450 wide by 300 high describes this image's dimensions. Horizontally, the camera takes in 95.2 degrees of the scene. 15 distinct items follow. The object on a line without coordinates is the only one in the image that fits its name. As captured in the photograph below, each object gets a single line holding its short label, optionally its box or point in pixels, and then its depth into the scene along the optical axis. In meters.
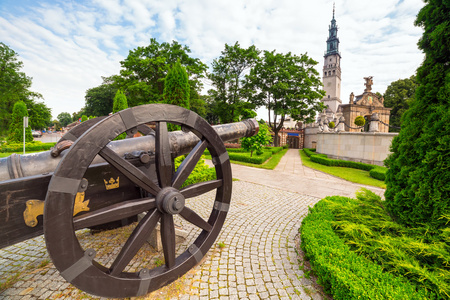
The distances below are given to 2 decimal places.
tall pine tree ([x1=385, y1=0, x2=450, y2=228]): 3.10
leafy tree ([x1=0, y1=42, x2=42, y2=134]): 29.80
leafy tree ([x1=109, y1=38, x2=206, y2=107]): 27.55
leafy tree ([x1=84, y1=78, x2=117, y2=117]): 49.78
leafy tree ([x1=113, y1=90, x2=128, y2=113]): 21.84
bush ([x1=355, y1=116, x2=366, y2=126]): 23.61
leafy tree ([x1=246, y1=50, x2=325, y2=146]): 27.76
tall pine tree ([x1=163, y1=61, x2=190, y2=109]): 10.16
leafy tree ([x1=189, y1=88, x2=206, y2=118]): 30.42
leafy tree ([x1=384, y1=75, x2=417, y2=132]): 52.12
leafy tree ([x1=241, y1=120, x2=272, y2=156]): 16.84
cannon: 1.80
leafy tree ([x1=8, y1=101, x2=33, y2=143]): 23.16
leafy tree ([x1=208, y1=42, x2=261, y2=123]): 29.72
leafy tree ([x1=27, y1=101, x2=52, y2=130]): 38.38
